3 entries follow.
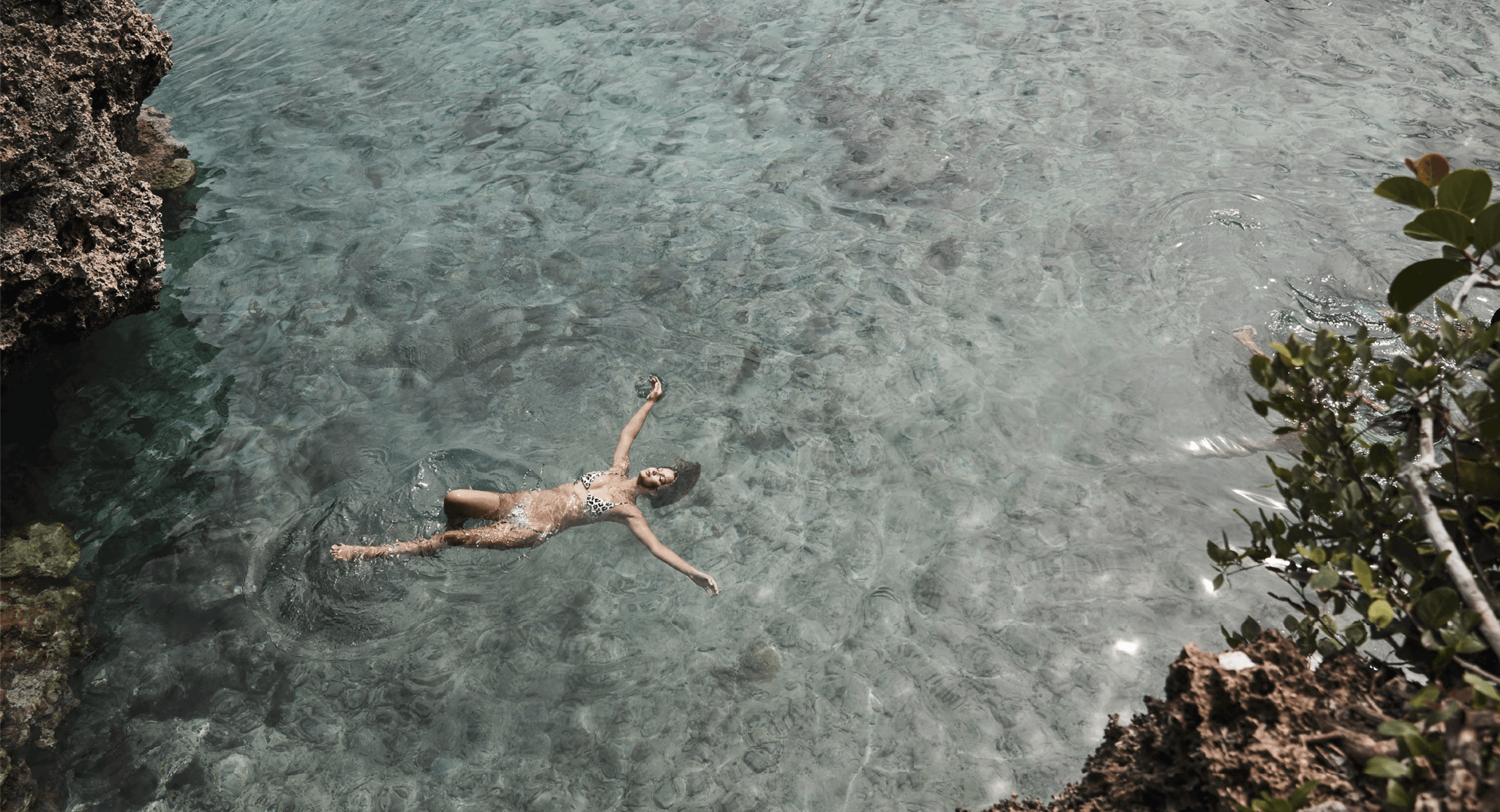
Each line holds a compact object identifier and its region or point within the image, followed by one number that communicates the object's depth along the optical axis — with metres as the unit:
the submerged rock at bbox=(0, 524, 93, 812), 4.66
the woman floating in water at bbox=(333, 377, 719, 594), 5.36
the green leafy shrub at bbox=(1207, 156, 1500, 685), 2.21
